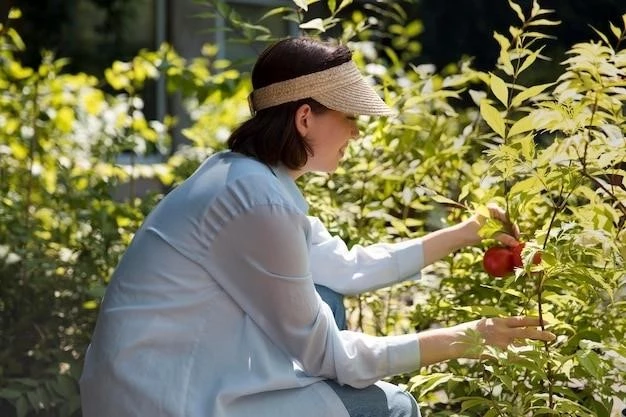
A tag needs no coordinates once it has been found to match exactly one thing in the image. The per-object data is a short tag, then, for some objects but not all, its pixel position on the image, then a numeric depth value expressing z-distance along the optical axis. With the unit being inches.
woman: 150.8
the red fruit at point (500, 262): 173.8
